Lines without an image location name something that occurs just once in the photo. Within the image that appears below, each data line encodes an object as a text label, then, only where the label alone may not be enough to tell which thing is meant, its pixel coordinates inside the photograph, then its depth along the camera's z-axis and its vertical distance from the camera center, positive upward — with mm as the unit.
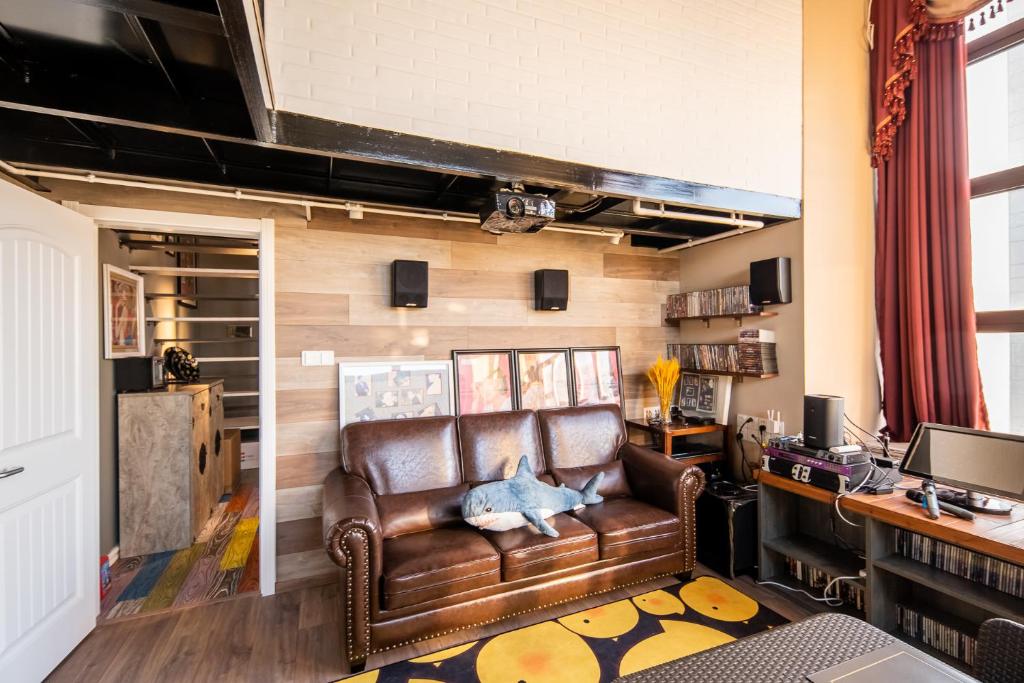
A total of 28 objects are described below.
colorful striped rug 2574 -1447
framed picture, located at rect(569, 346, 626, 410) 3467 -268
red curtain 2545 +685
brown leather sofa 2041 -1014
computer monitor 1943 -585
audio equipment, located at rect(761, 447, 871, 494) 2289 -715
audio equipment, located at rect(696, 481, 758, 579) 2777 -1208
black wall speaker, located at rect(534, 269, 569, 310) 3285 +390
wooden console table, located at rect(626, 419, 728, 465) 3234 -665
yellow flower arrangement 3426 -290
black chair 1135 -820
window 2498 +762
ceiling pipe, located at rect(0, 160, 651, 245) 2143 +839
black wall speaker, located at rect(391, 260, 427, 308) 2869 +391
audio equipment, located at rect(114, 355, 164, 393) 3170 -191
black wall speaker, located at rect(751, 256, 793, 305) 2912 +382
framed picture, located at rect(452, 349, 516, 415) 3111 -270
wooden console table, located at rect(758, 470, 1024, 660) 1821 -1099
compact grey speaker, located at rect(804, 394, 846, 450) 2445 -451
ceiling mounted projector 2309 +694
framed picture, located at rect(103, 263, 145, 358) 2973 +246
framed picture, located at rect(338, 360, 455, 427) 2840 -294
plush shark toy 2404 -886
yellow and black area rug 2000 -1468
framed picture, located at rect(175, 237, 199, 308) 4861 +738
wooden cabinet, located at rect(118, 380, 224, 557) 3053 -844
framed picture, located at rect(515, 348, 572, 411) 3291 -268
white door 1806 -371
